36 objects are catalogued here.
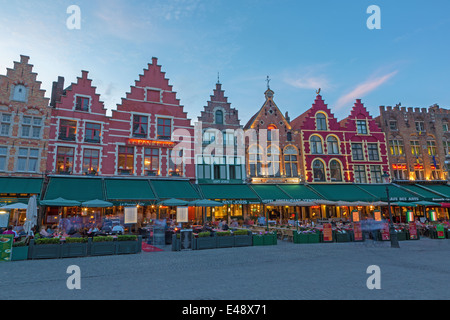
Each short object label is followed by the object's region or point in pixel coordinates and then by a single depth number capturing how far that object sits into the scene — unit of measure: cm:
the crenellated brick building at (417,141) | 3297
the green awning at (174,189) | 2312
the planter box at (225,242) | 1634
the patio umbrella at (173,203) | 1881
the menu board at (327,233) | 1856
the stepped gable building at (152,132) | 2519
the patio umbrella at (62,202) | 1728
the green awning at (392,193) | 2790
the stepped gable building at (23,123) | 2184
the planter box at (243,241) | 1686
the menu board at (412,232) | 2012
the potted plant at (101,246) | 1384
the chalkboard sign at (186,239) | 1570
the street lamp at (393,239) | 1623
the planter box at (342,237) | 1895
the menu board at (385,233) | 1912
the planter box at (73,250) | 1325
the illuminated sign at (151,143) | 2523
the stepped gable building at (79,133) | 2312
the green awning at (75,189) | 2009
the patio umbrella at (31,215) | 1459
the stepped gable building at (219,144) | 2756
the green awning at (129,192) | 2105
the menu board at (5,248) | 1218
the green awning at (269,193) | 2559
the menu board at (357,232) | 1891
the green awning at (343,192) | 2755
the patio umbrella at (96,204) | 1778
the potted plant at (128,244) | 1430
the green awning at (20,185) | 1994
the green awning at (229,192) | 2492
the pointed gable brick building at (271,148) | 2909
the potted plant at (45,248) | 1277
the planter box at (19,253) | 1244
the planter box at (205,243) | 1588
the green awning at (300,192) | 2651
